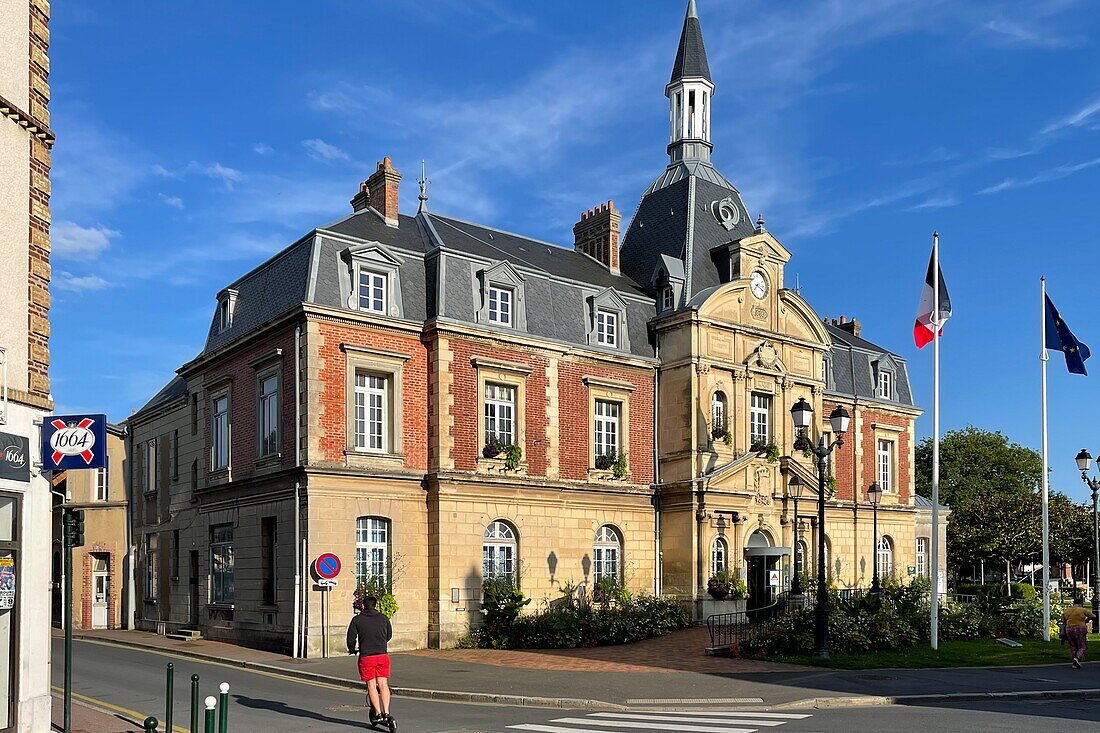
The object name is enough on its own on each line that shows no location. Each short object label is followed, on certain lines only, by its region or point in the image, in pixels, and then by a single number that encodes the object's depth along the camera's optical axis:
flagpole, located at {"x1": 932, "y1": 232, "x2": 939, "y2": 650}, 25.73
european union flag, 29.65
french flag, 26.56
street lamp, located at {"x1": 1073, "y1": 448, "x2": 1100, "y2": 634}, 30.15
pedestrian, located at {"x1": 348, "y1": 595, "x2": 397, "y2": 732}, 14.22
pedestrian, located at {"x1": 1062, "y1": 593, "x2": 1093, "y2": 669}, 22.28
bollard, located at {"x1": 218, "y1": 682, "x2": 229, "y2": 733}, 10.36
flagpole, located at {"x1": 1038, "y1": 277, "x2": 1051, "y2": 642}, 28.47
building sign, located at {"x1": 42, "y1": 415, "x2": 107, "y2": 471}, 14.23
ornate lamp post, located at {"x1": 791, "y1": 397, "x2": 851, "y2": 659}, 22.28
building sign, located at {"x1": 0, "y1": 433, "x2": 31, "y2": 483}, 13.62
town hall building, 27.22
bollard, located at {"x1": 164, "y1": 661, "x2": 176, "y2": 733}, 11.73
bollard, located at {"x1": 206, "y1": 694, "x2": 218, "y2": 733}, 9.57
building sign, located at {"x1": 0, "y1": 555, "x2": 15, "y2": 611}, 13.56
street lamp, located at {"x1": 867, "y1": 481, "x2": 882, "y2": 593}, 39.69
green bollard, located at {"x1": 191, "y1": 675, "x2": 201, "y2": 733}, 10.95
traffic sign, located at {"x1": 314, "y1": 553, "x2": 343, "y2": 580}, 24.55
